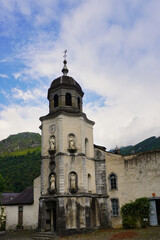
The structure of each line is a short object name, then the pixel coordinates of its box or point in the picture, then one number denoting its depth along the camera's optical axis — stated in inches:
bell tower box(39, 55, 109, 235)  668.1
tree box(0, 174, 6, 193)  697.6
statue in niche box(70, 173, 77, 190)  694.5
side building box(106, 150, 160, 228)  715.4
